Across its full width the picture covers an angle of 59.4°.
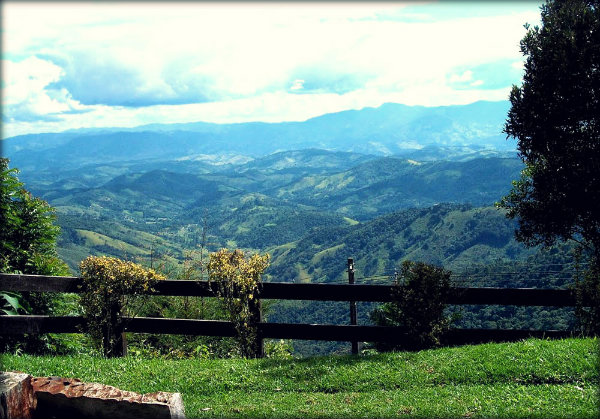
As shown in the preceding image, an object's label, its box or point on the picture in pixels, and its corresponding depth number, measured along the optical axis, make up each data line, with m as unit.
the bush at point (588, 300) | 8.20
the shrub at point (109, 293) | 8.83
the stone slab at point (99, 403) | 3.99
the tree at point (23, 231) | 9.81
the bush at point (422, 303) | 8.43
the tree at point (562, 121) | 8.74
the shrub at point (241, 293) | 8.79
